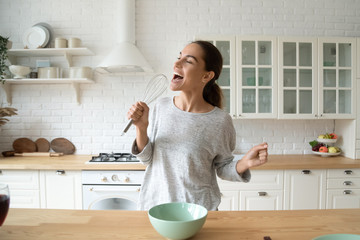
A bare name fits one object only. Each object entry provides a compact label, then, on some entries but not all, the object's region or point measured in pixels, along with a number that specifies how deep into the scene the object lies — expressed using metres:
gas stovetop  2.43
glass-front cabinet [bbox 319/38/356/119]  2.68
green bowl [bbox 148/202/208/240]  0.69
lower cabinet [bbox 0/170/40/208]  2.38
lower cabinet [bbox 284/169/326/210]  2.43
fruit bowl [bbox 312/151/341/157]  2.72
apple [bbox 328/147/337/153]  2.73
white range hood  2.54
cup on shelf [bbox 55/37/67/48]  2.72
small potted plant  2.61
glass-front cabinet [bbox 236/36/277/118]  2.64
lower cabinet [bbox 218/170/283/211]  2.42
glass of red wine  0.65
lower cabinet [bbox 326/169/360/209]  2.46
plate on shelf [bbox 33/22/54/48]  2.85
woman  1.16
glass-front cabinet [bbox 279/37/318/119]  2.67
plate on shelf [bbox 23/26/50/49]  2.80
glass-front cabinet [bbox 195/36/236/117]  2.62
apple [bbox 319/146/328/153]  2.75
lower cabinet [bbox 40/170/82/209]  2.35
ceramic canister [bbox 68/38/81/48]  2.73
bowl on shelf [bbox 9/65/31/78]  2.67
